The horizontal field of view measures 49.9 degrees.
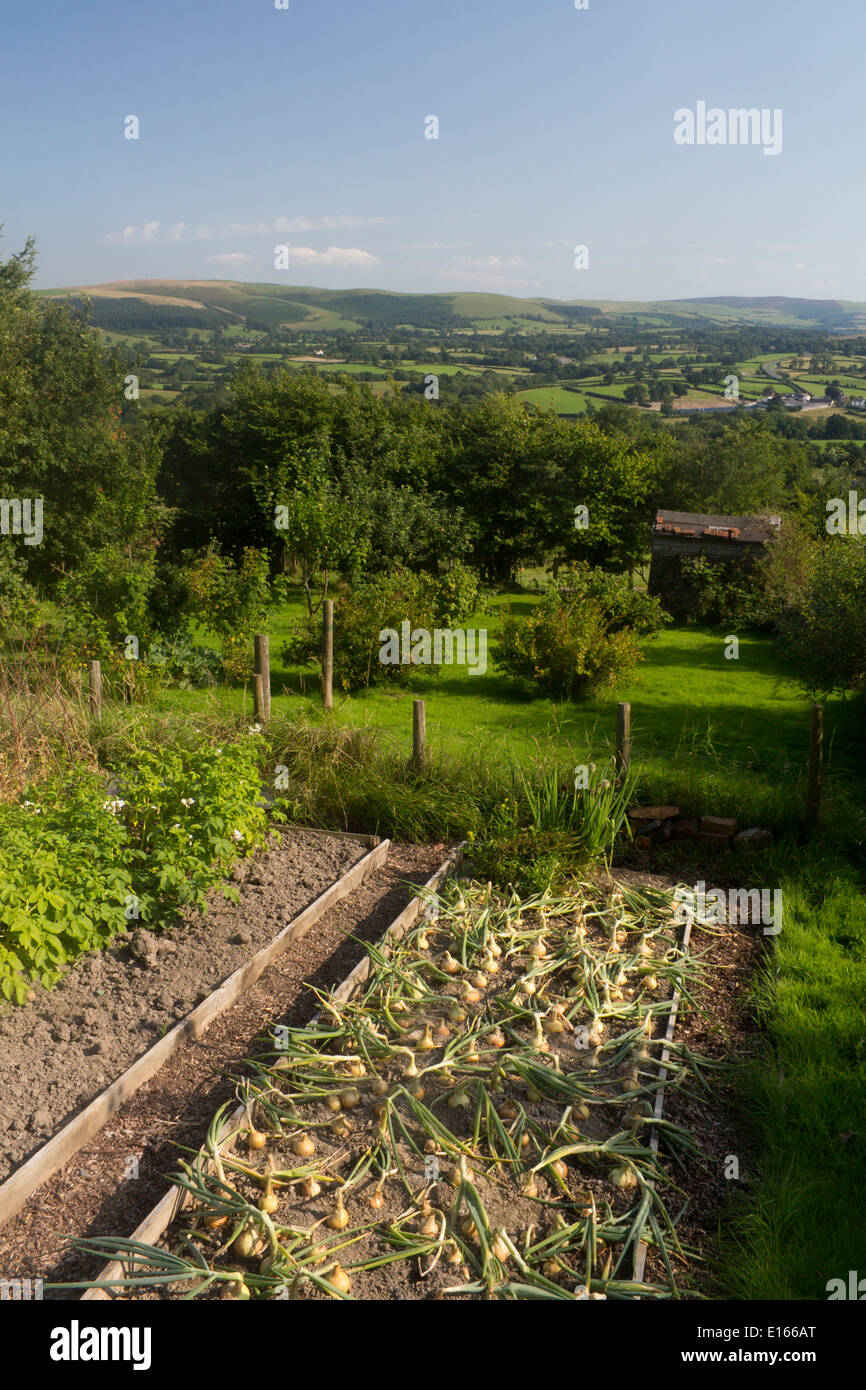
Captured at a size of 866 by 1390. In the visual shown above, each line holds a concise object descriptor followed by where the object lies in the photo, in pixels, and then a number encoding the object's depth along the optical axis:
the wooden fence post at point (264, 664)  8.96
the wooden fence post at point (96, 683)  8.96
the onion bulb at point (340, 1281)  3.21
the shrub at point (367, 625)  13.92
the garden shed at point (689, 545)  21.06
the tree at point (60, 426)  20.31
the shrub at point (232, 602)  13.49
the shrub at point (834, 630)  10.58
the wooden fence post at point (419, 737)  7.83
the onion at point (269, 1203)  3.50
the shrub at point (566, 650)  13.57
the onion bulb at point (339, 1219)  3.48
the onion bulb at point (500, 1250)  3.35
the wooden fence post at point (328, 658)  11.59
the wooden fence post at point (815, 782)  7.21
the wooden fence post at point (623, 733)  7.58
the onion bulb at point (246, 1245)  3.35
